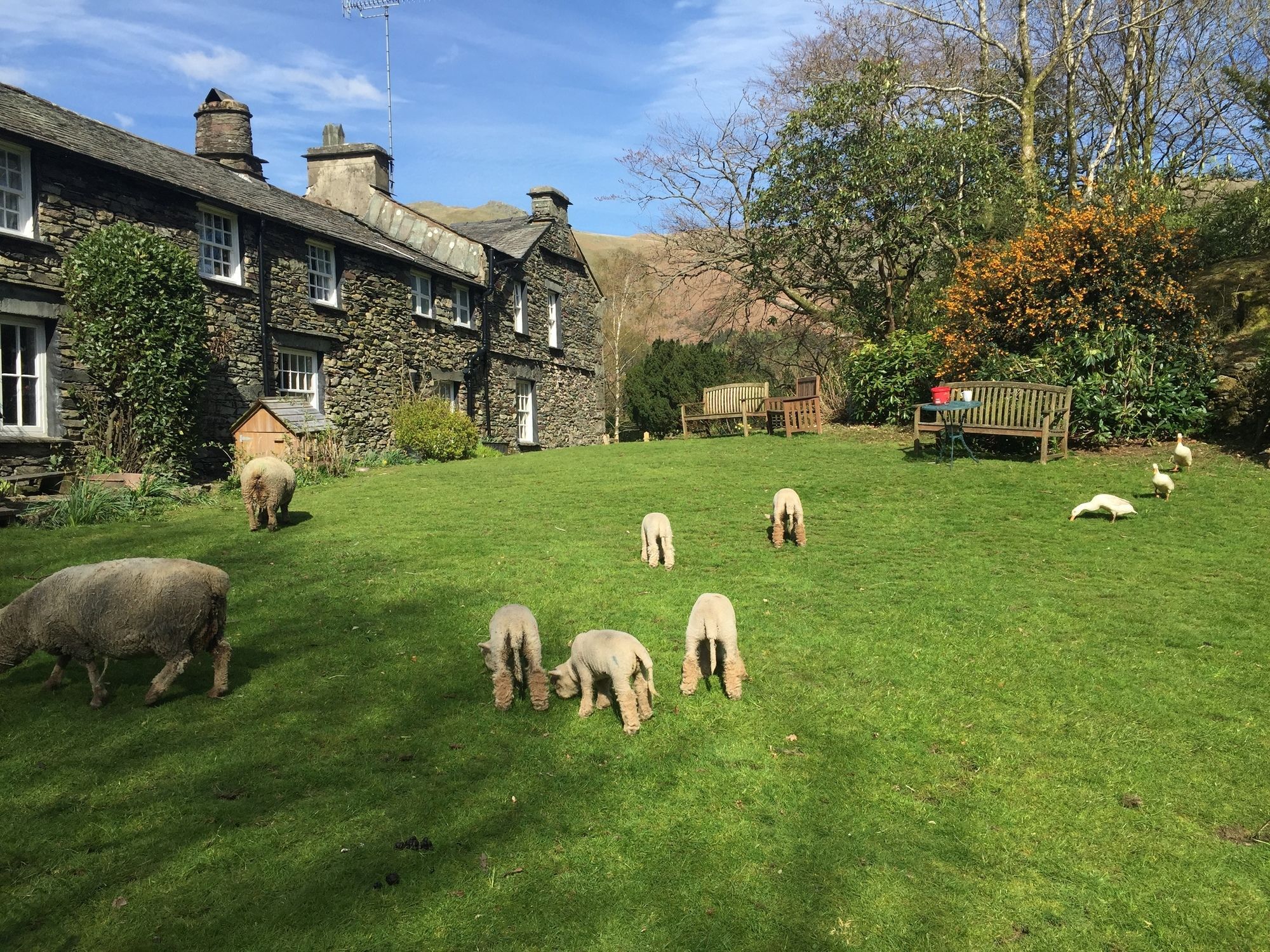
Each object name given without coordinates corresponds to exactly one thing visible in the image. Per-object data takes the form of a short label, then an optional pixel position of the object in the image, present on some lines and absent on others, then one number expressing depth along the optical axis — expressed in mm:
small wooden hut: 15703
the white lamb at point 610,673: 5152
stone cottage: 13852
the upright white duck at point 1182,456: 12547
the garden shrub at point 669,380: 34188
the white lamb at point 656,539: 8656
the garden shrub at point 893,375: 19844
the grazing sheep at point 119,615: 5289
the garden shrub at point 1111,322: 15141
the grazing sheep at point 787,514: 9547
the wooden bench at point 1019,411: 14555
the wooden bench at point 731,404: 21672
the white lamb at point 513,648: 5520
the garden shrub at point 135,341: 14180
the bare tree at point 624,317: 51312
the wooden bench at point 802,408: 20594
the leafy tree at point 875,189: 21500
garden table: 14562
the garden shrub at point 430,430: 21156
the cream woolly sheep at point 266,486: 10703
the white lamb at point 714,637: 5688
